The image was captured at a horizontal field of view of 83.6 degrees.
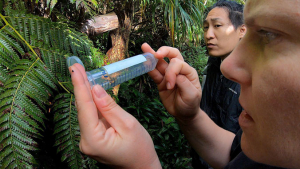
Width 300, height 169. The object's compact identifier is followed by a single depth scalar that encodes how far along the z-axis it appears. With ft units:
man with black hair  2.03
